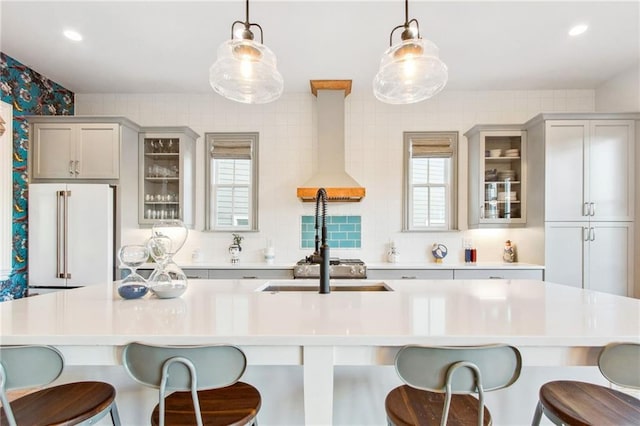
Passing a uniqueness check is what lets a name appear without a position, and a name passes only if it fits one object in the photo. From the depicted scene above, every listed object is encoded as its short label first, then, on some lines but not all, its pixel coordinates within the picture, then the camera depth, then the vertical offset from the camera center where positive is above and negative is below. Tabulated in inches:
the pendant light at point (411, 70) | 63.4 +28.1
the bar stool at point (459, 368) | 39.4 -18.4
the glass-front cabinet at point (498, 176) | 145.0 +16.4
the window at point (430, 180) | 157.2 +15.6
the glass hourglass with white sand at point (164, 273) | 63.2 -11.7
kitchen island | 42.4 -15.7
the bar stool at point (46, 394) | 40.5 -26.8
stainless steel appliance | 134.7 -23.1
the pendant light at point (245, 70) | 64.6 +28.5
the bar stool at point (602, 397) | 40.6 -26.4
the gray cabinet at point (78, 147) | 134.3 +26.0
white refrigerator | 128.0 -8.2
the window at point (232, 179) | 159.3 +16.0
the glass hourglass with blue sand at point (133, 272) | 63.1 -11.8
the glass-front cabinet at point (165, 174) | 147.5 +17.0
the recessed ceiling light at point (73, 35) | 110.0 +58.9
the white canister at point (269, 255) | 154.6 -19.4
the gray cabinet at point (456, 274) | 134.7 -24.5
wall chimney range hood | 147.9 +34.8
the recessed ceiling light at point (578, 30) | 105.8 +59.0
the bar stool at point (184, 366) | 40.3 -18.7
